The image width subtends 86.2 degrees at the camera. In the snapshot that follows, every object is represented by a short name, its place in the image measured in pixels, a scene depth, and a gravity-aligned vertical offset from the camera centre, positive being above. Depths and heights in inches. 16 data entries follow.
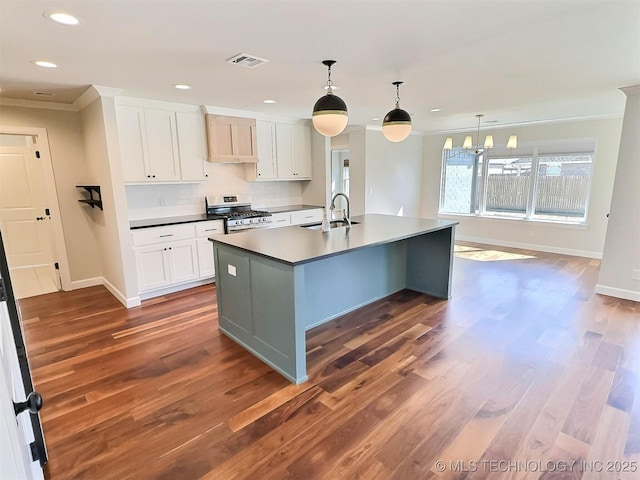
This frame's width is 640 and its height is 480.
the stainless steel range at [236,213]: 183.5 -18.3
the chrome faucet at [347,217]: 142.6 -16.0
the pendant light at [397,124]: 122.4 +19.2
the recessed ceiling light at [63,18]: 74.2 +36.1
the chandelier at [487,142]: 217.2 +22.9
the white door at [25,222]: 186.5 -23.5
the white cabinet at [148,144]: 154.3 +17.3
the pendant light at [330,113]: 101.0 +19.2
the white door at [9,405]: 28.7 -22.3
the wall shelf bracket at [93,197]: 162.5 -7.0
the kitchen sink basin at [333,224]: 148.0 -19.7
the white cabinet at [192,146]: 172.2 +18.0
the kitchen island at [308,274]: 97.5 -35.8
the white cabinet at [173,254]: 157.6 -34.9
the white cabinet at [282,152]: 205.5 +17.0
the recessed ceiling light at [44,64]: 104.0 +36.6
